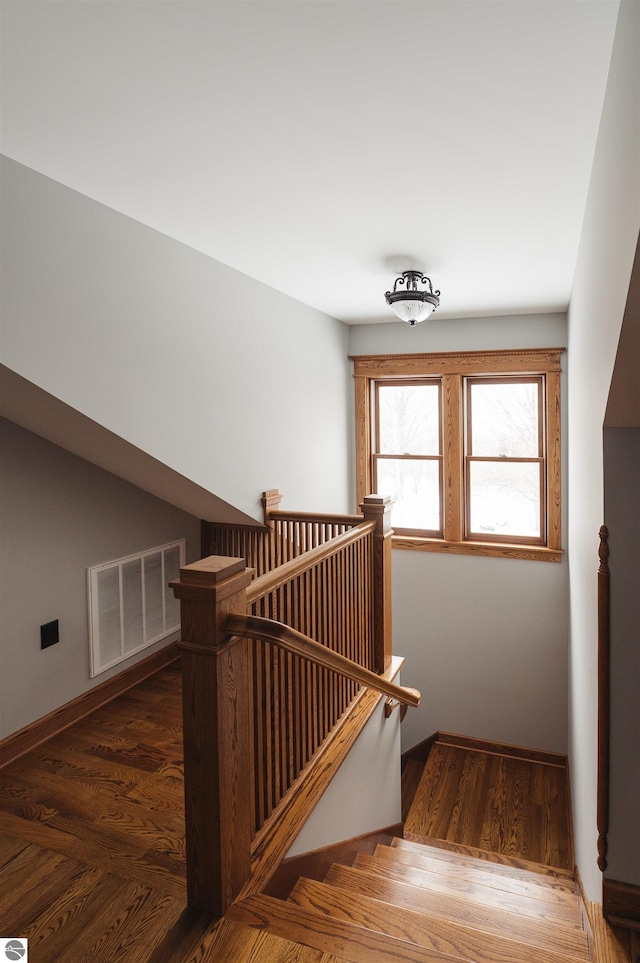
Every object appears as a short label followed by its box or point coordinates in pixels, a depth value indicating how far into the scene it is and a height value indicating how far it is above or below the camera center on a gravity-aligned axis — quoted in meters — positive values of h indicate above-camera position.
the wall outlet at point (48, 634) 2.85 -0.73
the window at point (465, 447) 4.80 +0.24
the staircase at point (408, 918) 1.51 -1.32
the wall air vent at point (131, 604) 3.18 -0.70
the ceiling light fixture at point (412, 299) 3.47 +1.03
